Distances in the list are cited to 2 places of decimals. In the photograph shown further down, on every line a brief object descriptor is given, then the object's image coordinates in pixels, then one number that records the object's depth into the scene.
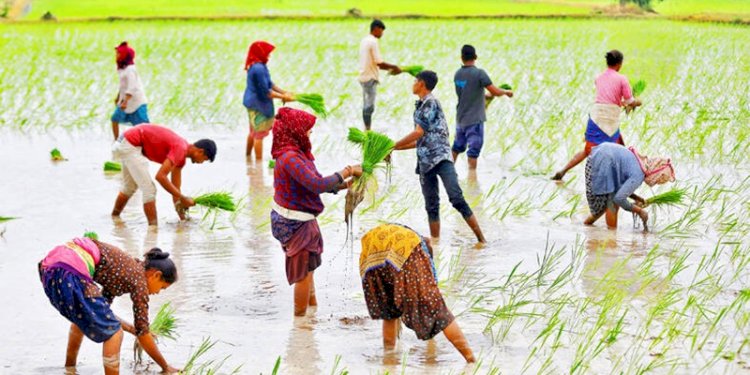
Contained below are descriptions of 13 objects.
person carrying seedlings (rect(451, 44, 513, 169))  19.52
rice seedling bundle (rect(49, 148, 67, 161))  22.61
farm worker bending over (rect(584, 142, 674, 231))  15.95
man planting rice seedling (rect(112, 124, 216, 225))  15.62
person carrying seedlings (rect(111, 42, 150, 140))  22.03
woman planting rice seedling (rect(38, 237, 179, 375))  9.75
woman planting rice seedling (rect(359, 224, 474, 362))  10.65
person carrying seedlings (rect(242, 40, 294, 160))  20.35
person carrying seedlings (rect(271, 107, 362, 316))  11.85
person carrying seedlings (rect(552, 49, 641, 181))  18.66
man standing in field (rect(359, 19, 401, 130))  23.50
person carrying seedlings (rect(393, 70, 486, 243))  14.73
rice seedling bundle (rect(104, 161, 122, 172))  21.00
